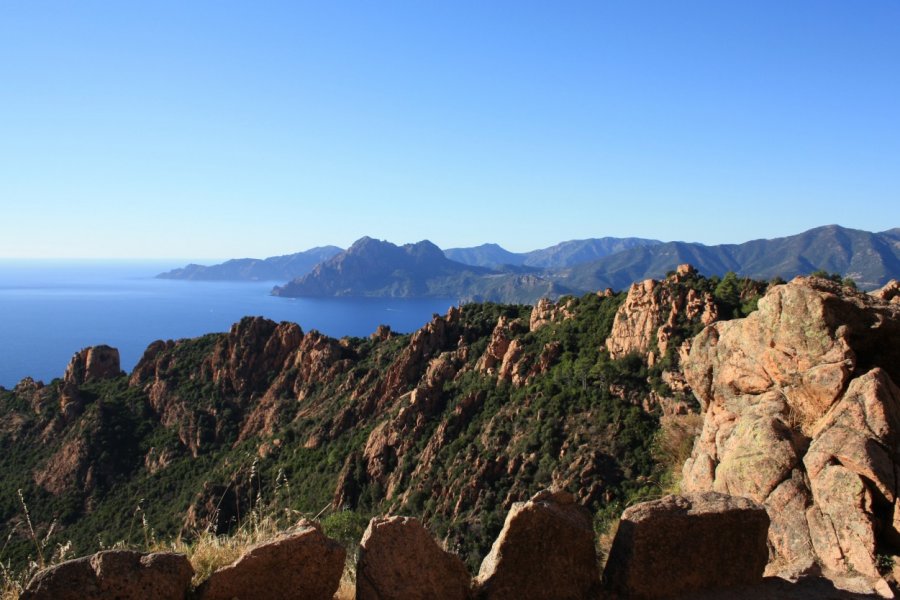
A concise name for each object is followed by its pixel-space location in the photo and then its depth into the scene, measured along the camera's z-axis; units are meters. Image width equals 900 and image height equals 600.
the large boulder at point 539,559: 5.81
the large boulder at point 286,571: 5.17
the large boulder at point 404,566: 5.47
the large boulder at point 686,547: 6.04
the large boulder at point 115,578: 4.65
